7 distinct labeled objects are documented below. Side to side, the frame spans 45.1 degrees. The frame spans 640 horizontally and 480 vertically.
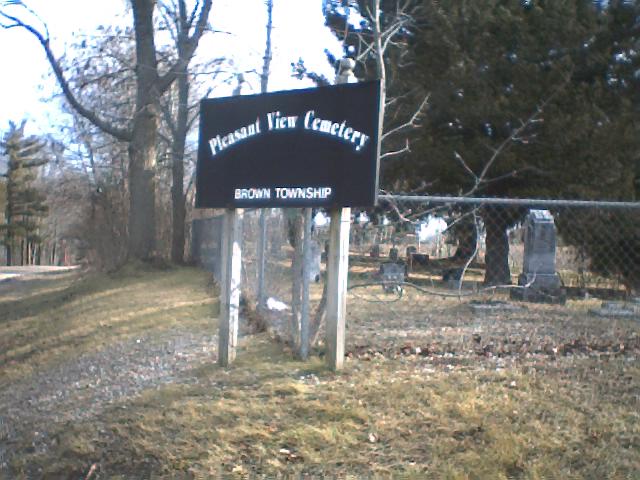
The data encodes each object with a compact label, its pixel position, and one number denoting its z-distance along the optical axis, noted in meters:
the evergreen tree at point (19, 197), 64.94
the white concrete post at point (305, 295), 7.18
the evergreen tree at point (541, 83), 15.87
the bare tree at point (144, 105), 20.69
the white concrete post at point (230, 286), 7.44
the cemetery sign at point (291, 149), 6.57
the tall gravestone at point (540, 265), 11.52
